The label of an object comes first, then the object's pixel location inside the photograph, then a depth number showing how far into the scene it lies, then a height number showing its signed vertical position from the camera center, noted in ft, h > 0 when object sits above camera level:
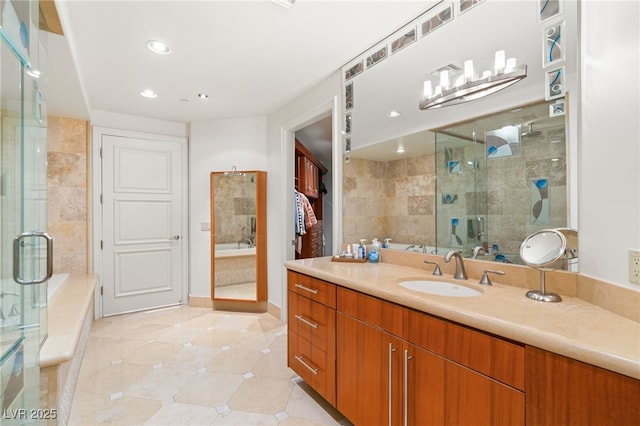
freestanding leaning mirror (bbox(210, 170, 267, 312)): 12.00 -1.10
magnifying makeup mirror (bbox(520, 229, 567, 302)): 3.93 -0.57
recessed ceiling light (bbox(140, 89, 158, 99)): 9.81 +4.02
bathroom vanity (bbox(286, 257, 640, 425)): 2.60 -1.63
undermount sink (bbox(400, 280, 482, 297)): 5.03 -1.34
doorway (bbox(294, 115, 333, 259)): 13.44 +1.47
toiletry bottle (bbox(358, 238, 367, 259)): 7.46 -0.98
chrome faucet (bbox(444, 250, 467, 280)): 5.29 -0.99
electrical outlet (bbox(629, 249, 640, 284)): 3.18 -0.59
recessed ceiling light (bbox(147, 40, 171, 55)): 6.96 +4.00
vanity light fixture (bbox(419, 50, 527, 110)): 5.01 +2.38
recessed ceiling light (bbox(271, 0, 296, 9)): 5.60 +3.99
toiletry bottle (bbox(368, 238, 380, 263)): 7.23 -0.98
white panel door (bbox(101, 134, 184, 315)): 11.73 -0.41
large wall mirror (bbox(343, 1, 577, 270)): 4.54 +1.30
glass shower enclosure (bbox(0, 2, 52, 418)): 3.35 -0.27
